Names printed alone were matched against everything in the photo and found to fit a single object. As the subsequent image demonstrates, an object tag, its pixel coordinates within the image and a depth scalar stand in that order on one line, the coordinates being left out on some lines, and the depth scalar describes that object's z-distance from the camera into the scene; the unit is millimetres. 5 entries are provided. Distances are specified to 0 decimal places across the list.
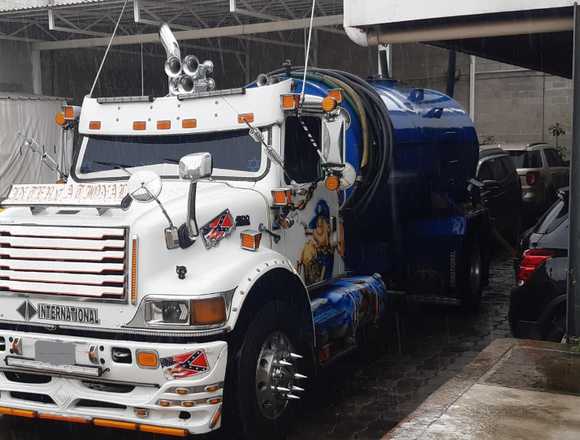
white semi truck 5188
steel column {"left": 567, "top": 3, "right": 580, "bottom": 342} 6637
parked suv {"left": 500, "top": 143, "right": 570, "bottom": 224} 16734
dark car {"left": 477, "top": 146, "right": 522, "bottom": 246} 14398
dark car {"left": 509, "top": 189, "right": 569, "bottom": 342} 6918
